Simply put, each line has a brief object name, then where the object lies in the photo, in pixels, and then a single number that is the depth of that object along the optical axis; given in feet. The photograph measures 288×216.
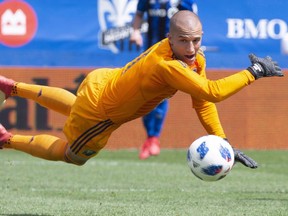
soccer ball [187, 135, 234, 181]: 41.32
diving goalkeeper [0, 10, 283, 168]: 40.78
